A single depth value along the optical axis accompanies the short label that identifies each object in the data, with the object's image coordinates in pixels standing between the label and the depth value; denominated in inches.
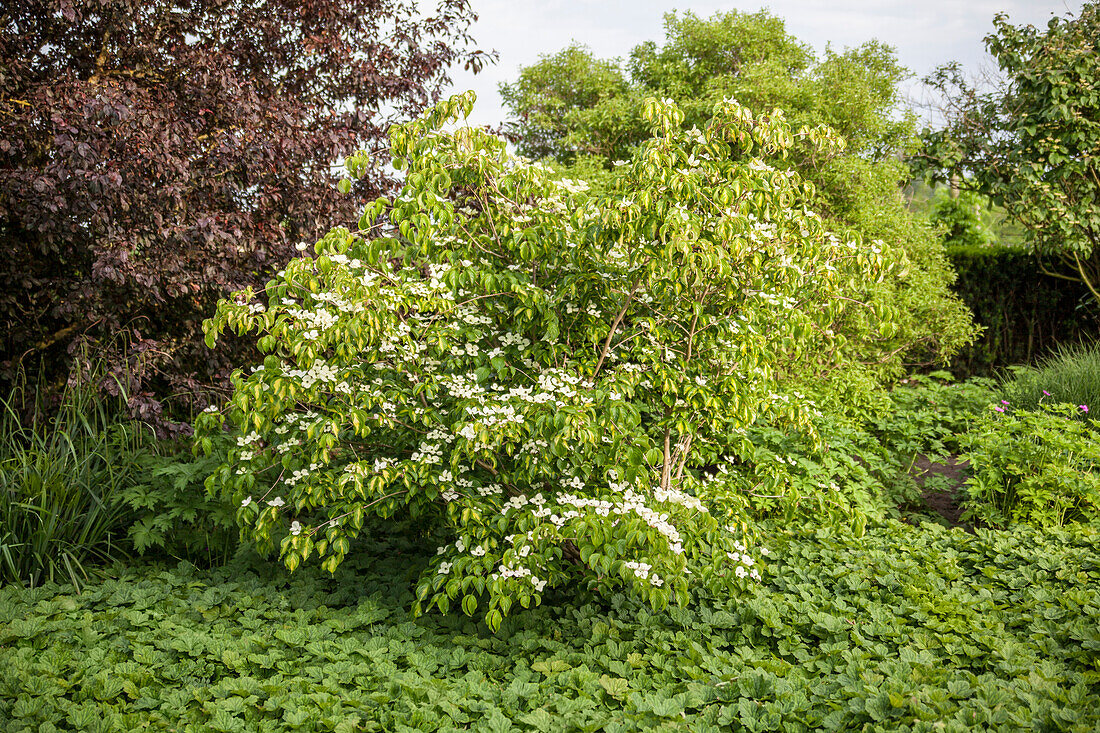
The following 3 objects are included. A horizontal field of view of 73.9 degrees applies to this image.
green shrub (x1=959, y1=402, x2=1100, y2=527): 171.6
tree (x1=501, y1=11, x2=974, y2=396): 281.3
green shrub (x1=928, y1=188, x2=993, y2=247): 423.5
